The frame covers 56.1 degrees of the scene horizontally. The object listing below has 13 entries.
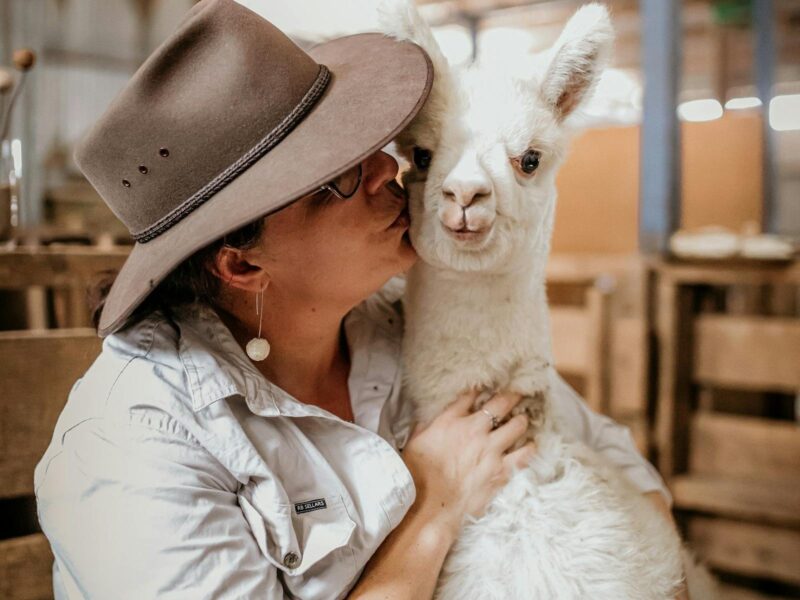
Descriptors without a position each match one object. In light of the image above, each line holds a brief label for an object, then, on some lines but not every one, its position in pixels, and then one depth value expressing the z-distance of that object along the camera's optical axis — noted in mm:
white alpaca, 1141
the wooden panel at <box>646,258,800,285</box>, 2615
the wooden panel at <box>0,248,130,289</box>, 1485
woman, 981
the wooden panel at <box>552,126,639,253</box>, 4152
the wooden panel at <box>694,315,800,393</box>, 2584
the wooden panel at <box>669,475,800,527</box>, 2584
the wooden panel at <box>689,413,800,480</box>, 2619
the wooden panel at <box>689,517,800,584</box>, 2652
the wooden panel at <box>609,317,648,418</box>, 2842
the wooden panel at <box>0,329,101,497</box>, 1361
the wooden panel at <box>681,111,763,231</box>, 4699
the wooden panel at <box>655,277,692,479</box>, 2801
